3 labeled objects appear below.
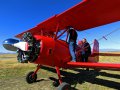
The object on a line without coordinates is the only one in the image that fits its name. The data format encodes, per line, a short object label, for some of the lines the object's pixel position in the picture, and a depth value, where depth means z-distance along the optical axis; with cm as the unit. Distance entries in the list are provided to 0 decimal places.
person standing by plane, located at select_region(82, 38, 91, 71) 446
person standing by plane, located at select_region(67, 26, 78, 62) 371
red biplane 294
